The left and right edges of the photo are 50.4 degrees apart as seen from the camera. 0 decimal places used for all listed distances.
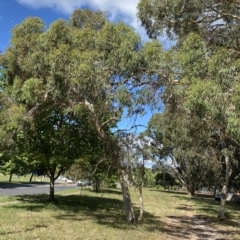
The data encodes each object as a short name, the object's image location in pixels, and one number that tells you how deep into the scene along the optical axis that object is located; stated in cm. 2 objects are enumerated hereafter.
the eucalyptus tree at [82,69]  830
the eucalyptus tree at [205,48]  567
